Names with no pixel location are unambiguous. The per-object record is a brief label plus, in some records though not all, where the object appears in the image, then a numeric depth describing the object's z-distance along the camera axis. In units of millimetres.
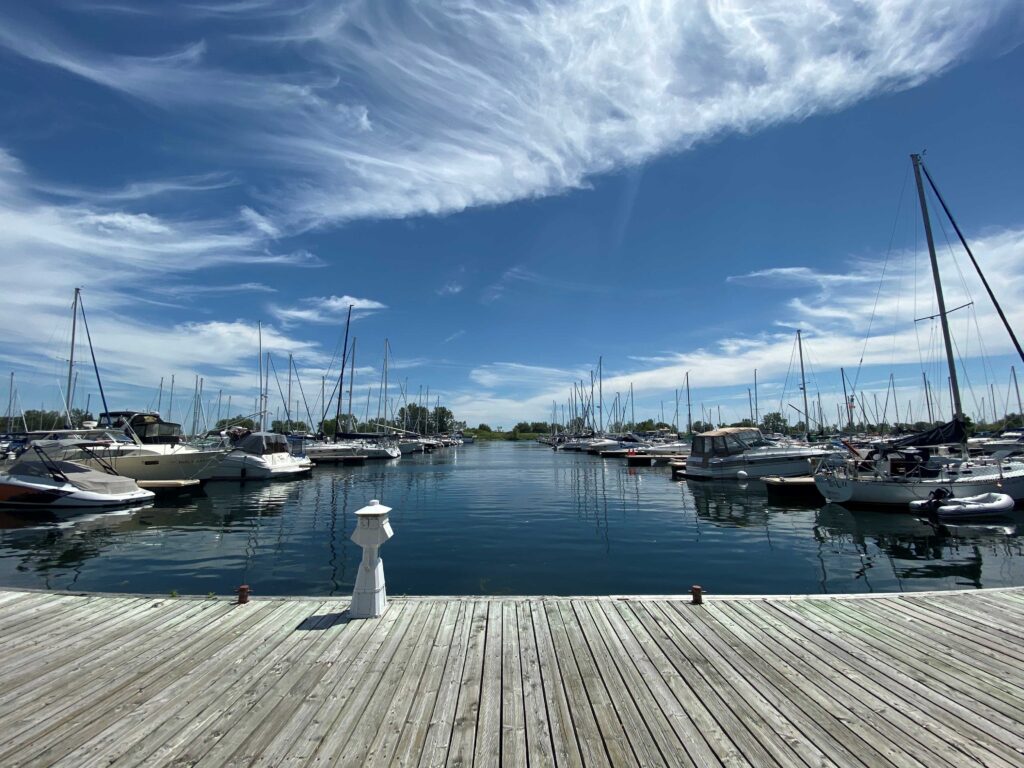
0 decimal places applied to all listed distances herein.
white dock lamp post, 5637
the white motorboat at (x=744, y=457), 30688
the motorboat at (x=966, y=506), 16469
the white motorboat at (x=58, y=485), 19547
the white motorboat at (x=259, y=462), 32312
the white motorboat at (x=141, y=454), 27156
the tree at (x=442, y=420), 130875
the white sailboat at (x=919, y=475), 18328
